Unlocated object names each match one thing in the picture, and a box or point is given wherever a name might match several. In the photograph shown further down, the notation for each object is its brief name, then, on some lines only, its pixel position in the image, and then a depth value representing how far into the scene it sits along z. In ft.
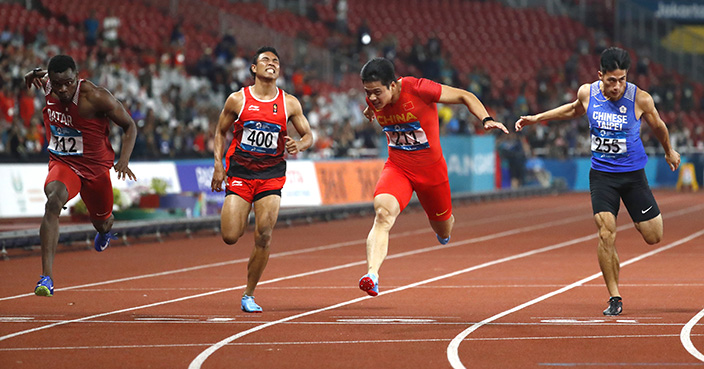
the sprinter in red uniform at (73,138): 66.08
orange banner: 169.99
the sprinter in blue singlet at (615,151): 62.03
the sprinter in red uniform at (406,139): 59.82
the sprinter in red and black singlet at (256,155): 63.82
